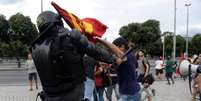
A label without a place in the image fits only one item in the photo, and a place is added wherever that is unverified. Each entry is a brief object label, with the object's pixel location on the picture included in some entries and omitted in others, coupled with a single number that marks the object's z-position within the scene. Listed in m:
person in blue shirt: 3.51
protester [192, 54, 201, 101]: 6.20
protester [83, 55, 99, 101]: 5.34
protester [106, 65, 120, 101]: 6.67
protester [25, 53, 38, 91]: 10.38
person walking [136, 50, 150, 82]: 7.60
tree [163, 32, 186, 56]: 47.47
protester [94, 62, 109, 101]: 6.31
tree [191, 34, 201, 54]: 51.63
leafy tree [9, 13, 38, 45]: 34.95
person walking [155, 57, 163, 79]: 14.23
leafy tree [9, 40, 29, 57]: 32.62
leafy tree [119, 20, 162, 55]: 43.04
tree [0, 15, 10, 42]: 34.82
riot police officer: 2.12
